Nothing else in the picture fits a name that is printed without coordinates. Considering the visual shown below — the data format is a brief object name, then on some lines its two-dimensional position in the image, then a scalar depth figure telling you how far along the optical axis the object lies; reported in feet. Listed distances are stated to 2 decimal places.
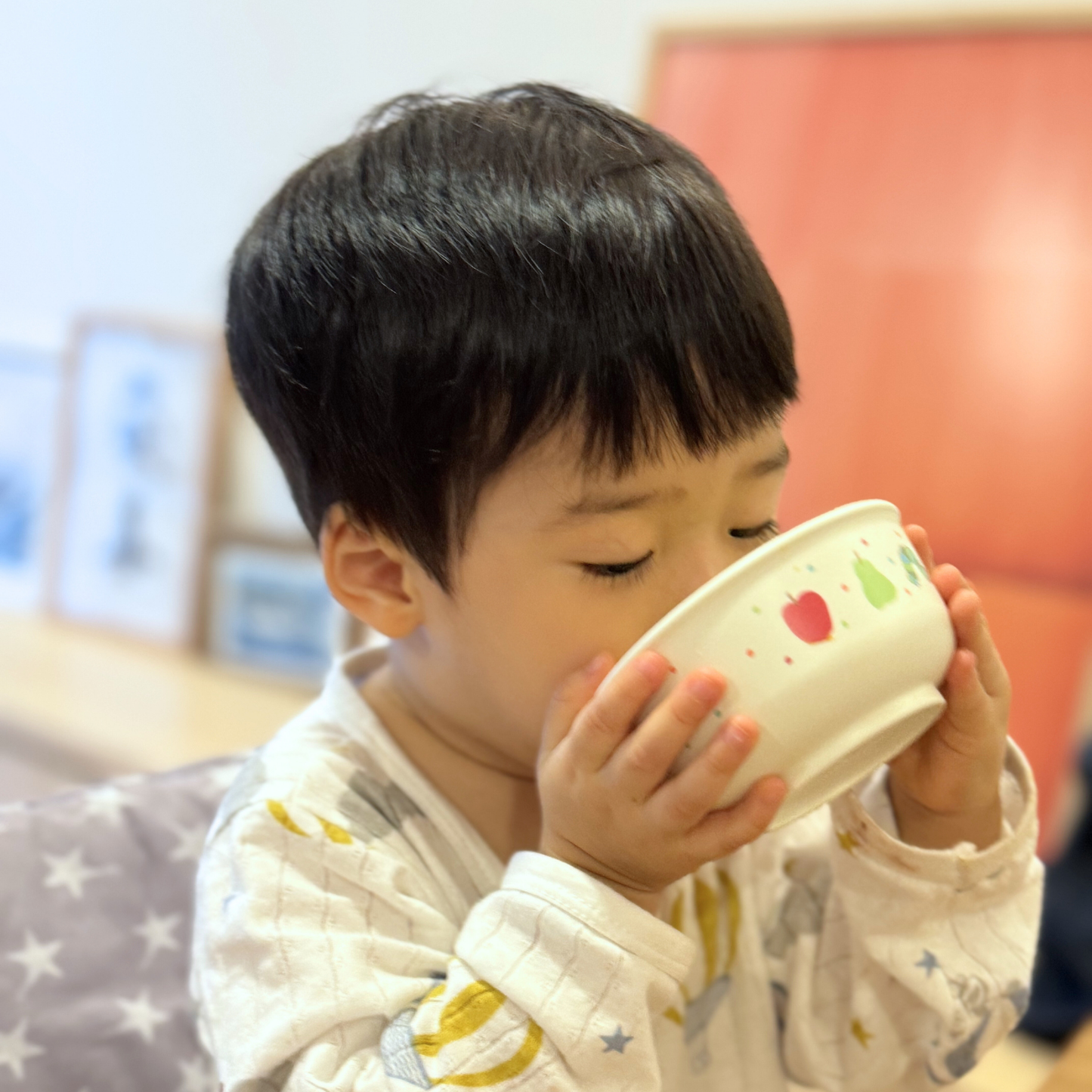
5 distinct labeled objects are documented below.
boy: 1.92
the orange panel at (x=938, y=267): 4.50
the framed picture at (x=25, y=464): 7.29
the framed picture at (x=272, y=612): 6.31
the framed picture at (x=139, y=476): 6.60
